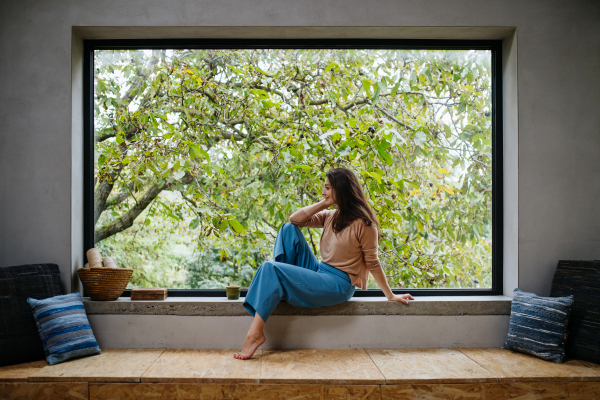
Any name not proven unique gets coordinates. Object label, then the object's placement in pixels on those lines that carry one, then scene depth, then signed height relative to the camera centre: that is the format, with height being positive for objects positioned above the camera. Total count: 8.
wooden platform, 1.99 -0.95
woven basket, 2.41 -0.52
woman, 2.27 -0.40
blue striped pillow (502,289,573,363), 2.21 -0.76
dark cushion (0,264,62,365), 2.15 -0.65
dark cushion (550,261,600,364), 2.20 -0.63
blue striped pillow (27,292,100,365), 2.18 -0.75
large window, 2.69 +0.30
